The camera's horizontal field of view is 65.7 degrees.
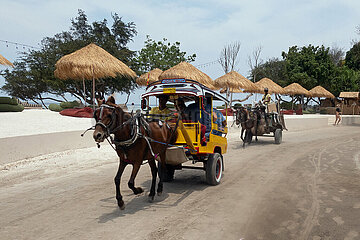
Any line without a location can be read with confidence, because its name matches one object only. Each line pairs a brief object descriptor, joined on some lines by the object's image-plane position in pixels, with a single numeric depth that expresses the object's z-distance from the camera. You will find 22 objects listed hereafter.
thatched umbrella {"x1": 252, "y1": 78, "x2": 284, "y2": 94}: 33.84
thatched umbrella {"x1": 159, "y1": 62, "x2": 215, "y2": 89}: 22.33
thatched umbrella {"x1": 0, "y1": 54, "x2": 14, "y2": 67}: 14.04
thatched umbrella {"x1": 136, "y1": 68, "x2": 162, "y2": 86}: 27.73
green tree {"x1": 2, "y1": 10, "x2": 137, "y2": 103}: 30.92
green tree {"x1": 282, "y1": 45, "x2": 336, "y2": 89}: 43.61
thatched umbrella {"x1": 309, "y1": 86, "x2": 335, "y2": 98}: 40.35
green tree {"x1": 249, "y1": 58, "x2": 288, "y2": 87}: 54.56
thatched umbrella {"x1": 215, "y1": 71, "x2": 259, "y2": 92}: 25.55
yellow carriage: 6.27
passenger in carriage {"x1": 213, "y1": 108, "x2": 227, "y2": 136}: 7.42
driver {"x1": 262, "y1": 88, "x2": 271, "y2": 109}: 15.04
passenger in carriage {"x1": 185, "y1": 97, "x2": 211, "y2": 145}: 6.77
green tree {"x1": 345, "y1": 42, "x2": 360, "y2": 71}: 45.78
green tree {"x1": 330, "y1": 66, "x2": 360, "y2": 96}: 44.00
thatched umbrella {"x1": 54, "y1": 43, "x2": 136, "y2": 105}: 17.23
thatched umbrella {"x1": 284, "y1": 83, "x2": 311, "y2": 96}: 37.55
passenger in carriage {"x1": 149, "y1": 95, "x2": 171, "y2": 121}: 6.83
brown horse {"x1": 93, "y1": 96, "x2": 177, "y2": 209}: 4.72
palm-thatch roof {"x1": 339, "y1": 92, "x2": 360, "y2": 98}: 40.19
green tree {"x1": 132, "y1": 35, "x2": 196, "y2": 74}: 37.94
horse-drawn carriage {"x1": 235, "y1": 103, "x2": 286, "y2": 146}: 13.54
